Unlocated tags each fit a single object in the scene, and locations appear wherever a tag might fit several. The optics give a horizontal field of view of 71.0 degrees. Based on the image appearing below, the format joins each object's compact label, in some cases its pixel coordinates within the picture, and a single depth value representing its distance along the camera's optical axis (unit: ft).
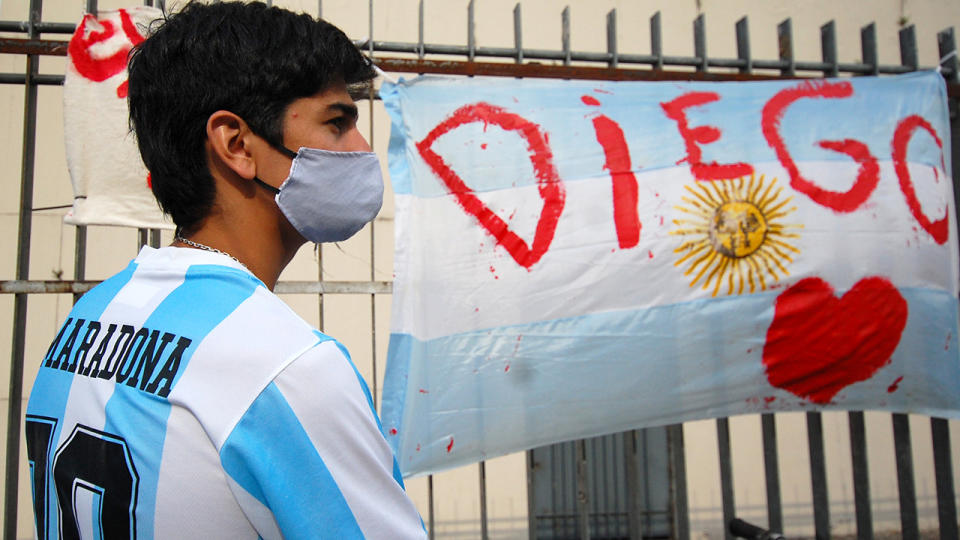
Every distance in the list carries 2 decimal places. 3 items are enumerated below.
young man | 2.27
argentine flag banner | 8.00
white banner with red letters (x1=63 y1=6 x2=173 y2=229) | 7.89
